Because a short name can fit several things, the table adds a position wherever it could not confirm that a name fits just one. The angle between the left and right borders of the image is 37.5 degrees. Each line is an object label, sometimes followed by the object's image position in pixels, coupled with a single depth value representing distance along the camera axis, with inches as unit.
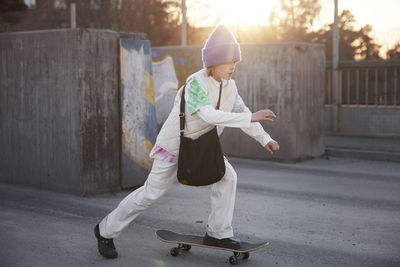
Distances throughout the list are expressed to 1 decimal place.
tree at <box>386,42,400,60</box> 611.3
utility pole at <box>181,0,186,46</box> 695.7
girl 182.2
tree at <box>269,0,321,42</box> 1185.7
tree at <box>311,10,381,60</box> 683.4
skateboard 186.2
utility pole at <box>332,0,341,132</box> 614.9
